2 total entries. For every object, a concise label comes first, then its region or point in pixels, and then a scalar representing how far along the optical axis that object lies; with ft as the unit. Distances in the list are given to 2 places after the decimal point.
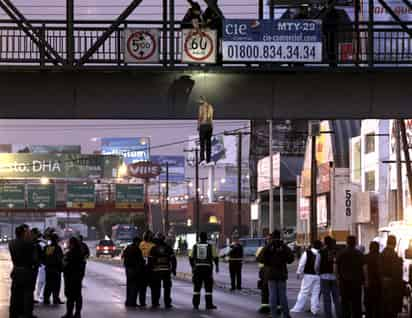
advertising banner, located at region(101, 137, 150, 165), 609.83
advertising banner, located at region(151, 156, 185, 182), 630.62
